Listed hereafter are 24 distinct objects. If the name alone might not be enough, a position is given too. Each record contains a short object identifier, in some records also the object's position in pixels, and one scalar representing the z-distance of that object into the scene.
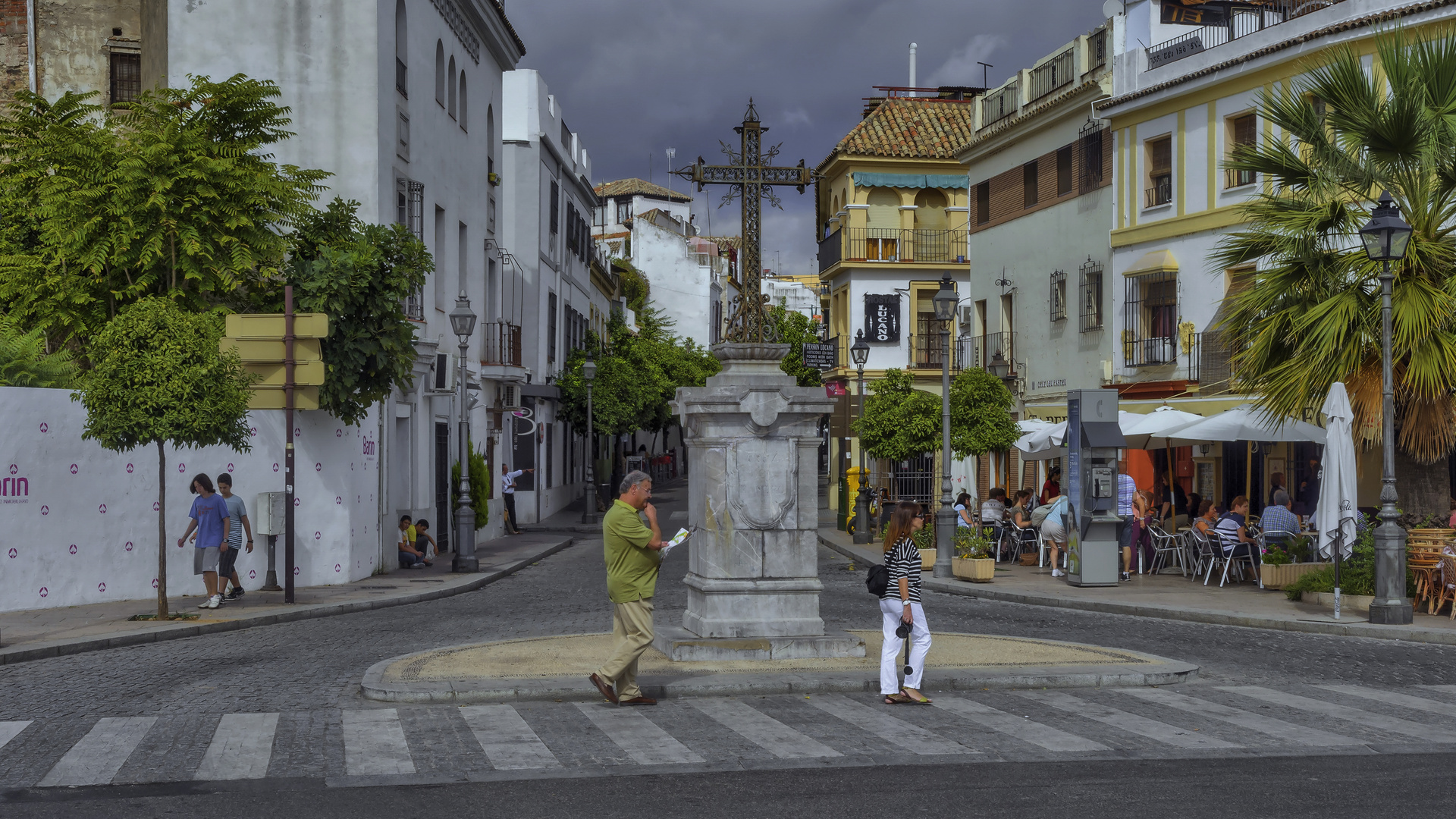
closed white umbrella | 16.27
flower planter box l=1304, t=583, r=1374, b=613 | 16.28
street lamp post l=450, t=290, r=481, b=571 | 23.28
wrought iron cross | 12.17
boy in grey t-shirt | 17.69
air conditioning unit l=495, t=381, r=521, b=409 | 35.41
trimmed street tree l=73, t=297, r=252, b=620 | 15.50
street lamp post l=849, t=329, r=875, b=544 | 30.14
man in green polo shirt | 10.12
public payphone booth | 19.88
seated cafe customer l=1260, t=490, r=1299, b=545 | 19.67
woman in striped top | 10.27
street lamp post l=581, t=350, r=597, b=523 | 38.34
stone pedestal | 12.21
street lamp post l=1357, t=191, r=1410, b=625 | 15.03
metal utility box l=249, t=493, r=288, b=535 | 19.00
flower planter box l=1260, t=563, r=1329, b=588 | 19.14
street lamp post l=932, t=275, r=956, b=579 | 22.07
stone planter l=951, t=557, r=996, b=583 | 20.88
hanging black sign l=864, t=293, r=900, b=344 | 45.06
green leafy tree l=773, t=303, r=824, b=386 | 54.78
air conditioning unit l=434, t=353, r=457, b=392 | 27.67
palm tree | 16.66
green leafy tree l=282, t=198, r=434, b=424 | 20.33
